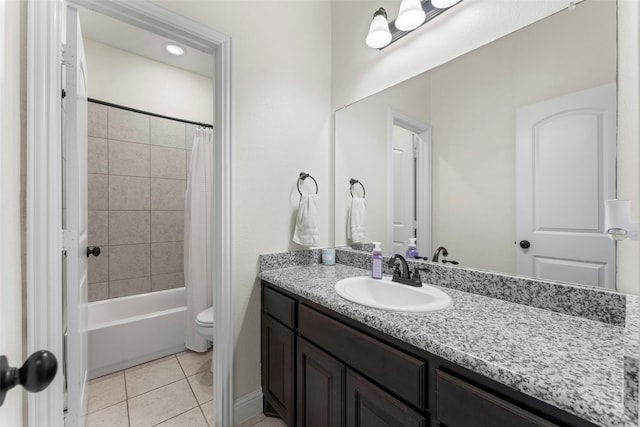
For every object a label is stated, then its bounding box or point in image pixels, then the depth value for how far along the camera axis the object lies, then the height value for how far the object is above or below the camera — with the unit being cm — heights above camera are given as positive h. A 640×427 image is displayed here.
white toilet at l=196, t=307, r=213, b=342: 194 -81
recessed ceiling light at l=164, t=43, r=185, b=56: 239 +148
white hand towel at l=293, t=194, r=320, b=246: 171 -8
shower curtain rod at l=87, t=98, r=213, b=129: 239 +98
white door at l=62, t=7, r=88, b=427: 109 -1
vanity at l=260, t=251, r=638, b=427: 55 -40
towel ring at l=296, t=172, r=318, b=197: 180 +24
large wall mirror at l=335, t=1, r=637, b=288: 91 +25
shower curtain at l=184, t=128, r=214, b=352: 238 -15
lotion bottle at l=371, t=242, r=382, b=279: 143 -28
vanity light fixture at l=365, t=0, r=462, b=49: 131 +98
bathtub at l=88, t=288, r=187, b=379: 194 -93
